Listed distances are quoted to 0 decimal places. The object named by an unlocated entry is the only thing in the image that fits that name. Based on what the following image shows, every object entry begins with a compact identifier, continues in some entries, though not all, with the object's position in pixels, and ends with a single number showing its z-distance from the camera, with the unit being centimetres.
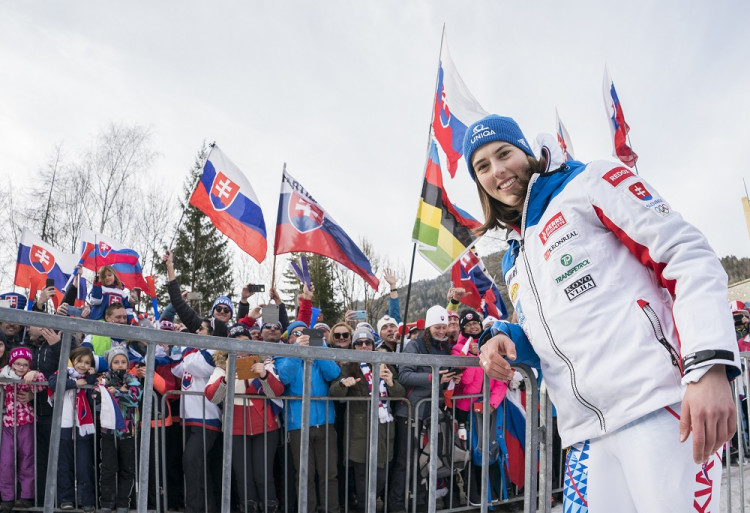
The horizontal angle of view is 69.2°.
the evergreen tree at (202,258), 3147
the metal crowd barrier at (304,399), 189
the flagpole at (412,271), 542
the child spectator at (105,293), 746
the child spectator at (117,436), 528
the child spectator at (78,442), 518
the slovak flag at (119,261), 959
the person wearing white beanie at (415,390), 526
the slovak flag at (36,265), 1010
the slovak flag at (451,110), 618
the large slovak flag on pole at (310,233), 726
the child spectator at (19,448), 487
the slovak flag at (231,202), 745
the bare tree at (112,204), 2317
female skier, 140
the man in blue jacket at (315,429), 509
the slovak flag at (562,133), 1026
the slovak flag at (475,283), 870
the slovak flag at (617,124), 909
